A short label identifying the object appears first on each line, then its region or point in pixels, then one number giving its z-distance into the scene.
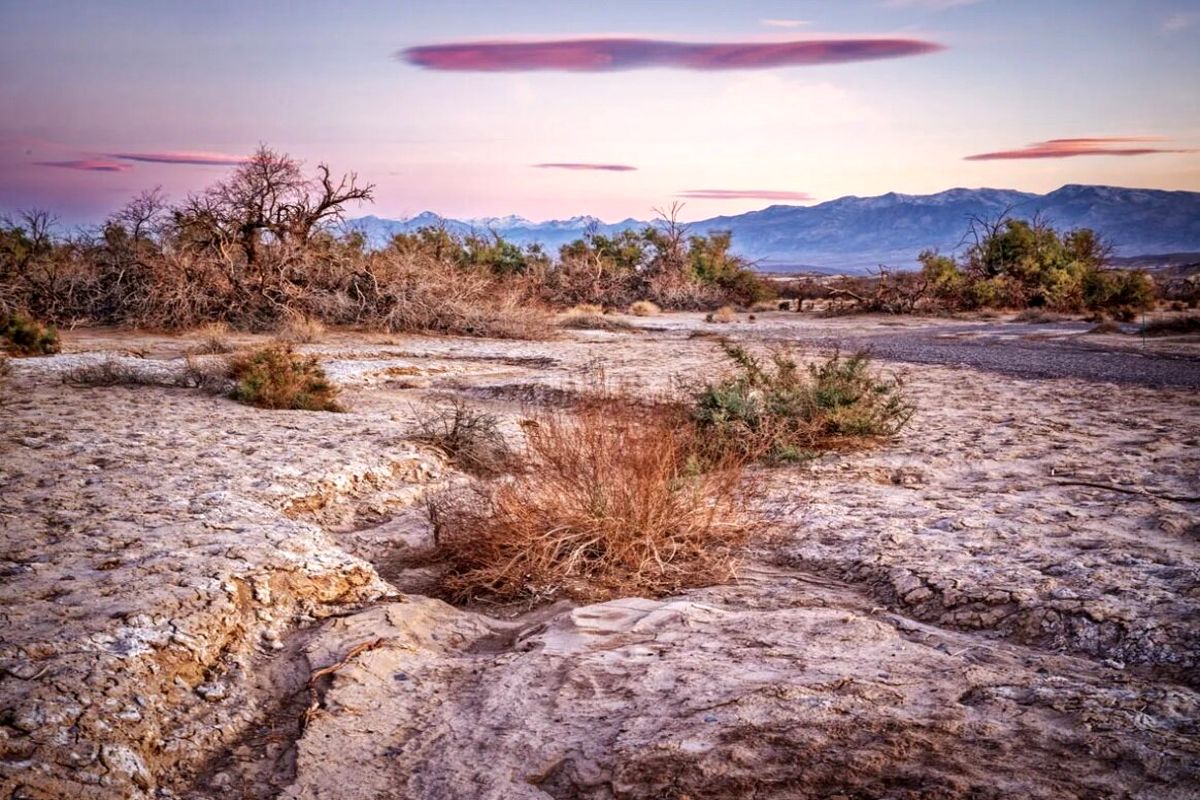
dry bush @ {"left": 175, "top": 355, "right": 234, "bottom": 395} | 9.67
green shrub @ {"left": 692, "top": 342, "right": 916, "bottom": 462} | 7.29
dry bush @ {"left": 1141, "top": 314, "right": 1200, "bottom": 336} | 17.39
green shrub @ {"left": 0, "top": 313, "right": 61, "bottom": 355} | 12.06
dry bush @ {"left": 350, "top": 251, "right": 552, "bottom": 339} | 17.97
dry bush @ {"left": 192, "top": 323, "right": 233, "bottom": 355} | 13.55
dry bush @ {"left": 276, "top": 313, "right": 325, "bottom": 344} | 15.76
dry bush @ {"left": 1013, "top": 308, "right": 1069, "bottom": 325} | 22.52
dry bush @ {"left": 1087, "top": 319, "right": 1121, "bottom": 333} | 18.48
